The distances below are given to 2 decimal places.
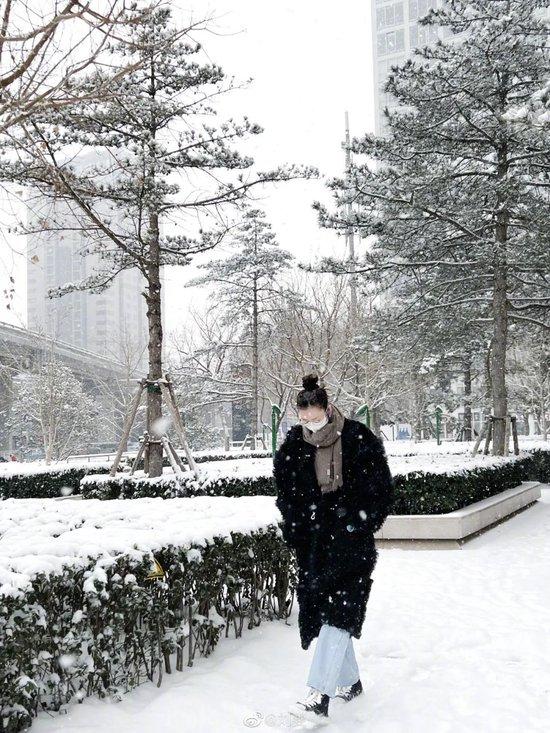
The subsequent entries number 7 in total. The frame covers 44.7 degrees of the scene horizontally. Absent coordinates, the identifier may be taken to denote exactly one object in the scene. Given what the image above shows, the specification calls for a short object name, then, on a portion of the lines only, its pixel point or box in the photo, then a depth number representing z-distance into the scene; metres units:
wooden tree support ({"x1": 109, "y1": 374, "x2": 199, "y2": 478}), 11.26
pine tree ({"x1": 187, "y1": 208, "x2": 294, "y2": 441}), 24.94
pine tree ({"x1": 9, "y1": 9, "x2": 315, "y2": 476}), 10.59
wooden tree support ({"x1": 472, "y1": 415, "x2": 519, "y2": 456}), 14.12
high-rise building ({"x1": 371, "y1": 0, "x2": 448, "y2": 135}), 98.62
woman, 3.52
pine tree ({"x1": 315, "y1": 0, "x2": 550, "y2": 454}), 12.77
